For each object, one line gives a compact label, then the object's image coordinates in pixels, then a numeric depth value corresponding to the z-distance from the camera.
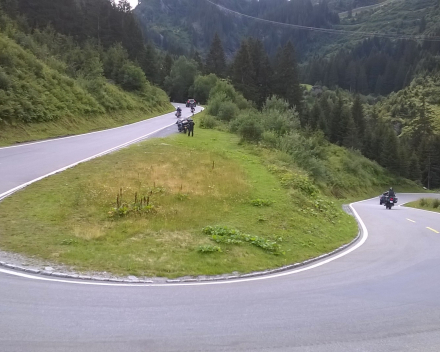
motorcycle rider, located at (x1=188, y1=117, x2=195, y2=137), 32.90
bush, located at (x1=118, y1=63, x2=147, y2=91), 58.22
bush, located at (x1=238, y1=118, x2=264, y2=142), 33.66
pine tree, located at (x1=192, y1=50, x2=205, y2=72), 103.68
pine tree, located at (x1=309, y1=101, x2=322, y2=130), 77.72
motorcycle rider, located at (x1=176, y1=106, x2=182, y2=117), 49.96
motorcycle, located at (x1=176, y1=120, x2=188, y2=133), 34.01
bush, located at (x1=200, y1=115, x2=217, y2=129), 41.59
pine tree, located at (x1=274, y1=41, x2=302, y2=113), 75.44
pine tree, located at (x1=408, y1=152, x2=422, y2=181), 84.09
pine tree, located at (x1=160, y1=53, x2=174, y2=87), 98.61
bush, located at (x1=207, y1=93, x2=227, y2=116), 50.34
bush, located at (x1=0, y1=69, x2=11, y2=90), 26.56
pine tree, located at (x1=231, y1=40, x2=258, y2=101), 73.81
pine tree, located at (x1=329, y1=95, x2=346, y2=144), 82.25
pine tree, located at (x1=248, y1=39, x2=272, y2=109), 76.75
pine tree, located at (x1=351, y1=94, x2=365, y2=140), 88.75
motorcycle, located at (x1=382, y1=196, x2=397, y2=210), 31.95
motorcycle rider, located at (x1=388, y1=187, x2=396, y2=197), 32.78
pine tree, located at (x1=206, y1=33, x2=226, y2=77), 98.32
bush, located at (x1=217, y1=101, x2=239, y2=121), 48.03
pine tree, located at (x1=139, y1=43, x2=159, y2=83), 83.81
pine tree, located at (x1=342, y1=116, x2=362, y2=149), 79.62
